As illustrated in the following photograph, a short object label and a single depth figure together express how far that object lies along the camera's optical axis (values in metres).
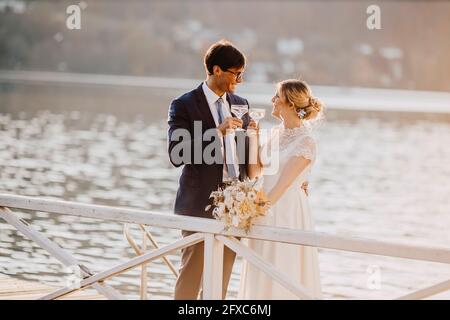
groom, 11.77
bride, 12.04
